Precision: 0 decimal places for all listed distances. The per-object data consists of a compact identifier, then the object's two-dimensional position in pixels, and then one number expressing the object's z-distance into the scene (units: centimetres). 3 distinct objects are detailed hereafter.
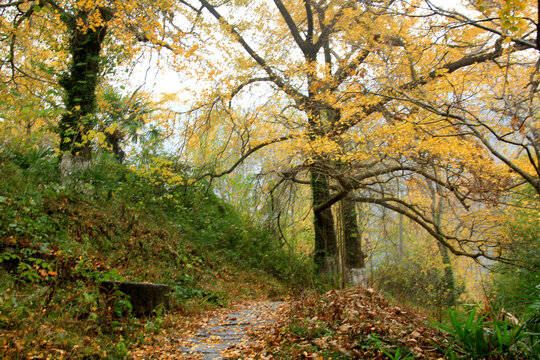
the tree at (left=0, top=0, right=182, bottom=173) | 739
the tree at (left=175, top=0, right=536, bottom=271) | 701
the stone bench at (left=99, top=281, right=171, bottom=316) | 440
